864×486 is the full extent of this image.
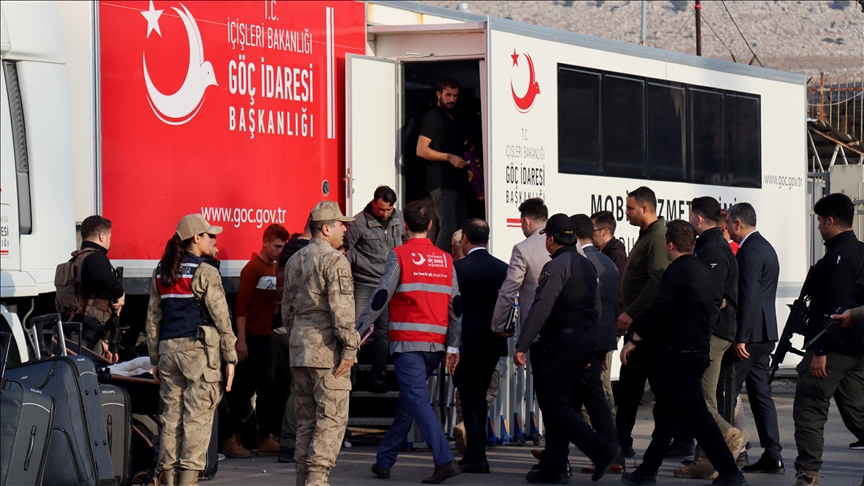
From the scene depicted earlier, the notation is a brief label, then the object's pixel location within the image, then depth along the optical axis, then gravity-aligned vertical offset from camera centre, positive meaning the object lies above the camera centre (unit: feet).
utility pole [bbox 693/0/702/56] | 136.15 +21.56
